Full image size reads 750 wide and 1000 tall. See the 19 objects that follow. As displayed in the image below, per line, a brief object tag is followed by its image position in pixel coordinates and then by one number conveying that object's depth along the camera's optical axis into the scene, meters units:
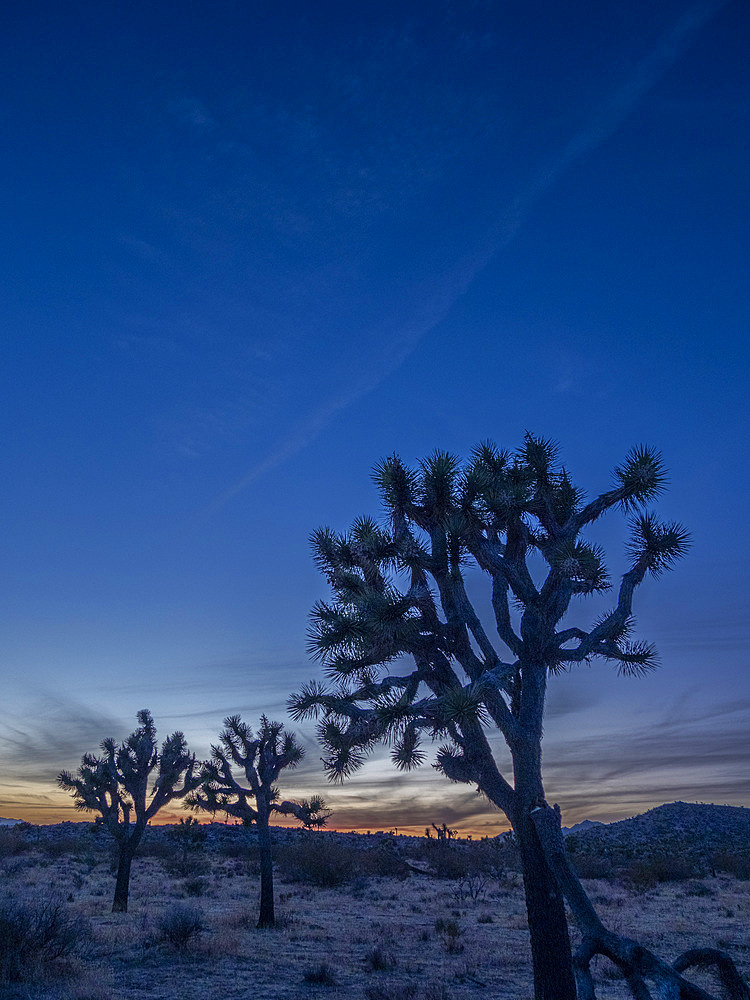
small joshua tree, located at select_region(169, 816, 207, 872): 41.83
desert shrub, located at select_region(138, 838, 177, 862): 39.34
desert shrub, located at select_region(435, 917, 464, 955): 14.71
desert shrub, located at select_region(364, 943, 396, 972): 12.59
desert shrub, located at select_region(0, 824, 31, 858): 36.38
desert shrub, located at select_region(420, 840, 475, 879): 32.34
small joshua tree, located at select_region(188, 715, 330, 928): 17.47
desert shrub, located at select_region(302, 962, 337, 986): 11.12
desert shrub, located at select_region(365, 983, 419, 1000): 9.27
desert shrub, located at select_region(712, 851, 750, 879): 32.12
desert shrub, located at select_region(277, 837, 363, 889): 28.97
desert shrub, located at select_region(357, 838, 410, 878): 32.91
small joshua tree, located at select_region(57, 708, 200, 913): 19.59
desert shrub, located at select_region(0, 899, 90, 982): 9.00
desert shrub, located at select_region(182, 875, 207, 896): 24.55
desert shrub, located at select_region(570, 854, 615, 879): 31.75
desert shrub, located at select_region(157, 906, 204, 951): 13.05
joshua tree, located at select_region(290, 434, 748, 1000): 9.23
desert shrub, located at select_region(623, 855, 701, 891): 29.52
